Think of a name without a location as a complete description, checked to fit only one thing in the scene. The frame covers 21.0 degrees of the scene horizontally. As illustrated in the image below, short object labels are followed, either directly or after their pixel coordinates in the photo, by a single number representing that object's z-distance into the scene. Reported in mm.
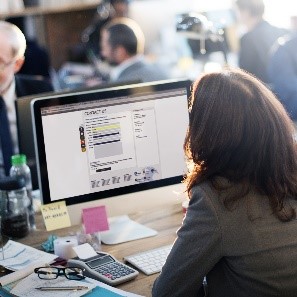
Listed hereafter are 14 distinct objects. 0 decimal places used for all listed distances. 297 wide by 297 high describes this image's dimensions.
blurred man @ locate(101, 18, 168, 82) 4997
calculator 2258
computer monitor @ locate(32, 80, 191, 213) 2507
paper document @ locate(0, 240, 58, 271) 2380
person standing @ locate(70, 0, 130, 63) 6467
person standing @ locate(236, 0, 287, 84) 5600
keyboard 2336
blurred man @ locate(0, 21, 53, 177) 3462
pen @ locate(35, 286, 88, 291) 2155
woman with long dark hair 1983
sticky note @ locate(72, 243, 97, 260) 2386
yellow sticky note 2539
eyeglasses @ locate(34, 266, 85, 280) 2222
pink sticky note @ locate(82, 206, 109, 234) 2515
